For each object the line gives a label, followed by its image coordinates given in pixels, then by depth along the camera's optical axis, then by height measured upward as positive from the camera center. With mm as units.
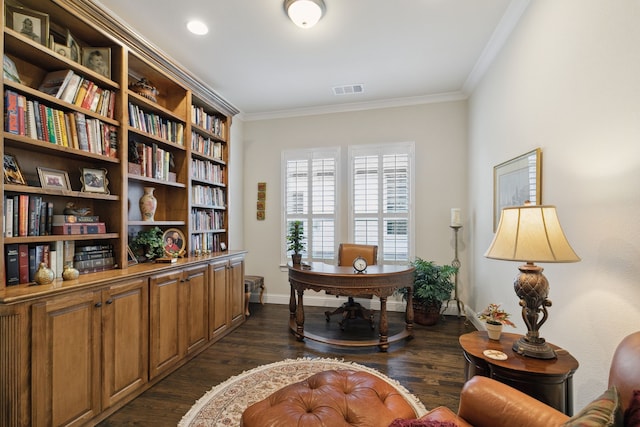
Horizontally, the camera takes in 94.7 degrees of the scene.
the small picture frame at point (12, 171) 1696 +273
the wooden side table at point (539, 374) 1326 -718
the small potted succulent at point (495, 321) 1641 -580
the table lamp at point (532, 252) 1354 -155
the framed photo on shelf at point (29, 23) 1786 +1209
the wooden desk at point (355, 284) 2830 -650
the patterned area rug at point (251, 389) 1931 -1300
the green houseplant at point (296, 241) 3311 -260
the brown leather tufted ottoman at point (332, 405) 1306 -897
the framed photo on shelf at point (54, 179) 1905 +263
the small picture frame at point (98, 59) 2223 +1203
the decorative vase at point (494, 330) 1638 -625
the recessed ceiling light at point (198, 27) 2518 +1670
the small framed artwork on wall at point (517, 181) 2092 +305
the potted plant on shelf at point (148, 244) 2619 -233
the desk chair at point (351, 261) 3594 -528
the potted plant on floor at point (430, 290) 3566 -873
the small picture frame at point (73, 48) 2064 +1220
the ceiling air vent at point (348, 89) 3742 +1680
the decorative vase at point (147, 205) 2705 +121
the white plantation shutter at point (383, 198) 4156 +289
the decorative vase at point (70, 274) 1858 -354
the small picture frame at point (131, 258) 2497 -342
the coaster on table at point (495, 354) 1454 -683
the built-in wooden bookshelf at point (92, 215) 1595 +17
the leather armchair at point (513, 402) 951 -699
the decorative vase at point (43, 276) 1709 -338
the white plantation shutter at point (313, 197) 4414 +322
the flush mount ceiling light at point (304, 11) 2225 +1610
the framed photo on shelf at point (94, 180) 2129 +281
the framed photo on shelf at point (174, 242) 2891 -240
